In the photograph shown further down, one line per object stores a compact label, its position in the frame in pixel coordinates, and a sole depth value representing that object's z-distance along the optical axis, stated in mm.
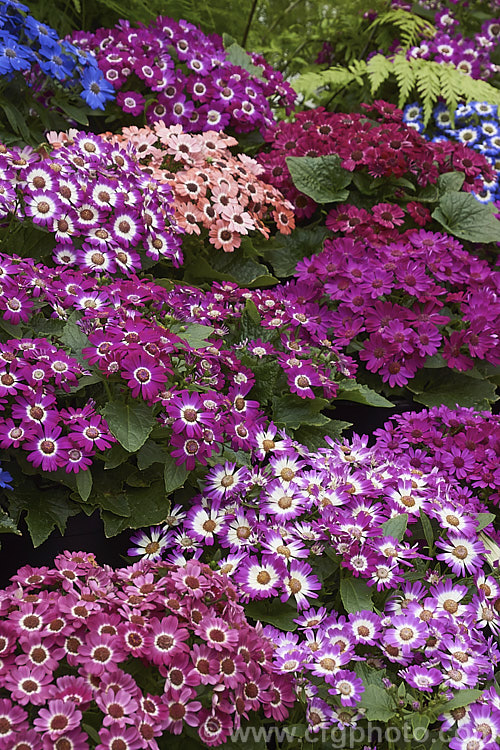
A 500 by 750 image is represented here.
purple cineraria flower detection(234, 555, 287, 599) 1343
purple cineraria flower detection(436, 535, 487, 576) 1452
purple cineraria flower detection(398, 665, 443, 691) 1198
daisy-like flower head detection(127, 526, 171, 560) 1478
